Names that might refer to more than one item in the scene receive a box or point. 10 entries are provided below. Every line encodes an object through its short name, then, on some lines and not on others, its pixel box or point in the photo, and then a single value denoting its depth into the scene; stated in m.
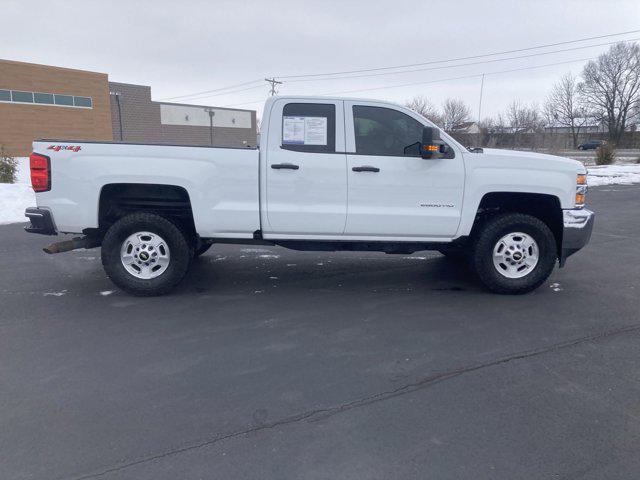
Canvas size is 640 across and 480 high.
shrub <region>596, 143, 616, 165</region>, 27.90
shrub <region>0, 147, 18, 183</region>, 14.21
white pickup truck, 5.08
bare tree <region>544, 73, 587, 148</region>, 73.00
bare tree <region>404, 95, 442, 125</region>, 53.81
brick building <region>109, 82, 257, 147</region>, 43.50
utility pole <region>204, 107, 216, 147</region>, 51.06
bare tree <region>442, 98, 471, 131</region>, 64.19
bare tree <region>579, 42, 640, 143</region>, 65.00
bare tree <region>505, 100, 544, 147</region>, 57.81
